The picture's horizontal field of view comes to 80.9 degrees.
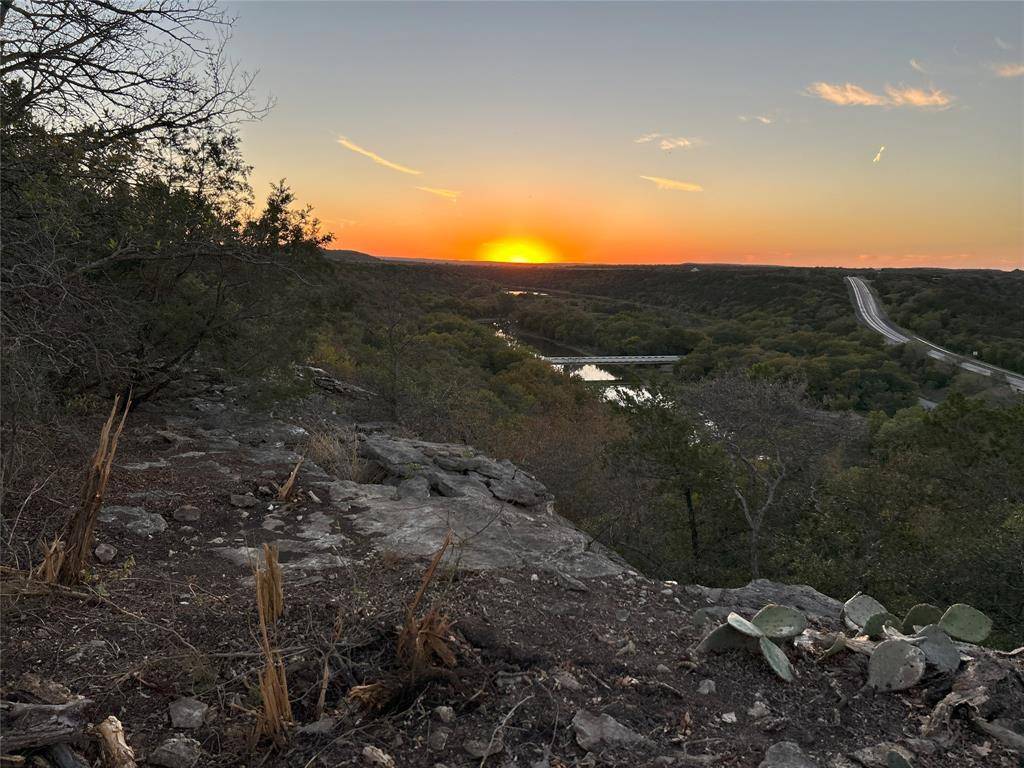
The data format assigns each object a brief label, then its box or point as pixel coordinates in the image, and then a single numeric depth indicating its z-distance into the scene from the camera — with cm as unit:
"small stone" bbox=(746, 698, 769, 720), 253
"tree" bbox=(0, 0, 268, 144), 430
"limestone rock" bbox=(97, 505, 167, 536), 405
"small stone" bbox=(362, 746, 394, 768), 209
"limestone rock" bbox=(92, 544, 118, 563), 351
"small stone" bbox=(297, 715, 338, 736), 220
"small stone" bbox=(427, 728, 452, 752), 220
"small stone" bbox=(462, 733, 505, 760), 217
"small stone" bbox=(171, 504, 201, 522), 436
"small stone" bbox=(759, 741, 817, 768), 220
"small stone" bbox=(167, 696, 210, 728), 224
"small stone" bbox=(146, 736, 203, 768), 206
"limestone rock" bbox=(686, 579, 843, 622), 404
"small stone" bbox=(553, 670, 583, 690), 256
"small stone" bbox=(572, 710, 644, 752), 225
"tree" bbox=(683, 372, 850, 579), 1199
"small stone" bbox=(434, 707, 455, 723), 234
